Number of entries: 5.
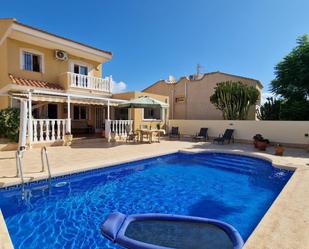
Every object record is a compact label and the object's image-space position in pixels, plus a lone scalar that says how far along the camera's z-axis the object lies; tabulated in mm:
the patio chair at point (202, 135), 21600
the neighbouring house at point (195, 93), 28422
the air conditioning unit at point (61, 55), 20562
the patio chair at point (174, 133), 23531
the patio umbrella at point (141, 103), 17172
